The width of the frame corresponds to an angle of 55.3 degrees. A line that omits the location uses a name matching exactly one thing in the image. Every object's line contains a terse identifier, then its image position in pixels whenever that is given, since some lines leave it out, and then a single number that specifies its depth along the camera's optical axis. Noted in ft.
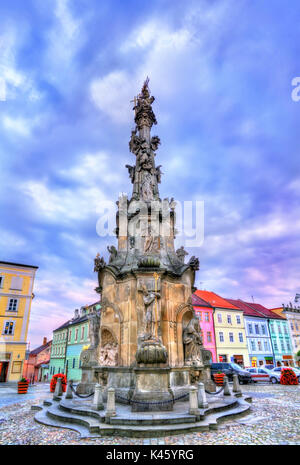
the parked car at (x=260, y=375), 80.74
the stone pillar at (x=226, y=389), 35.70
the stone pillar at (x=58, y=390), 36.74
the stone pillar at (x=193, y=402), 23.61
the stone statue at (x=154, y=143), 51.49
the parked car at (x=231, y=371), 75.00
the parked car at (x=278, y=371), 80.54
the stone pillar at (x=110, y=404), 23.27
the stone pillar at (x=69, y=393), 34.17
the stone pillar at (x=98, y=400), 26.65
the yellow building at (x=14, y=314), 93.76
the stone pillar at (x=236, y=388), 38.00
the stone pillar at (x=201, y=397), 26.80
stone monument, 28.63
